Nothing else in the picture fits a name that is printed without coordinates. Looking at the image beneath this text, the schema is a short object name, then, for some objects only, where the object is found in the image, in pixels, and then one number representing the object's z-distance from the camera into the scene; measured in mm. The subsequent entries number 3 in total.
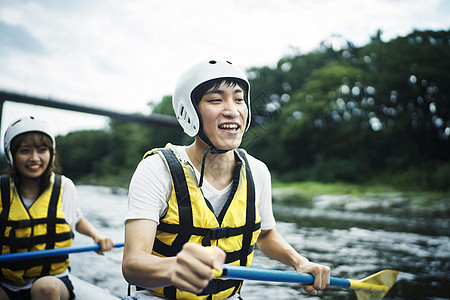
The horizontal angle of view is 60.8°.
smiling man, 1652
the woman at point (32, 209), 2865
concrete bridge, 28297
